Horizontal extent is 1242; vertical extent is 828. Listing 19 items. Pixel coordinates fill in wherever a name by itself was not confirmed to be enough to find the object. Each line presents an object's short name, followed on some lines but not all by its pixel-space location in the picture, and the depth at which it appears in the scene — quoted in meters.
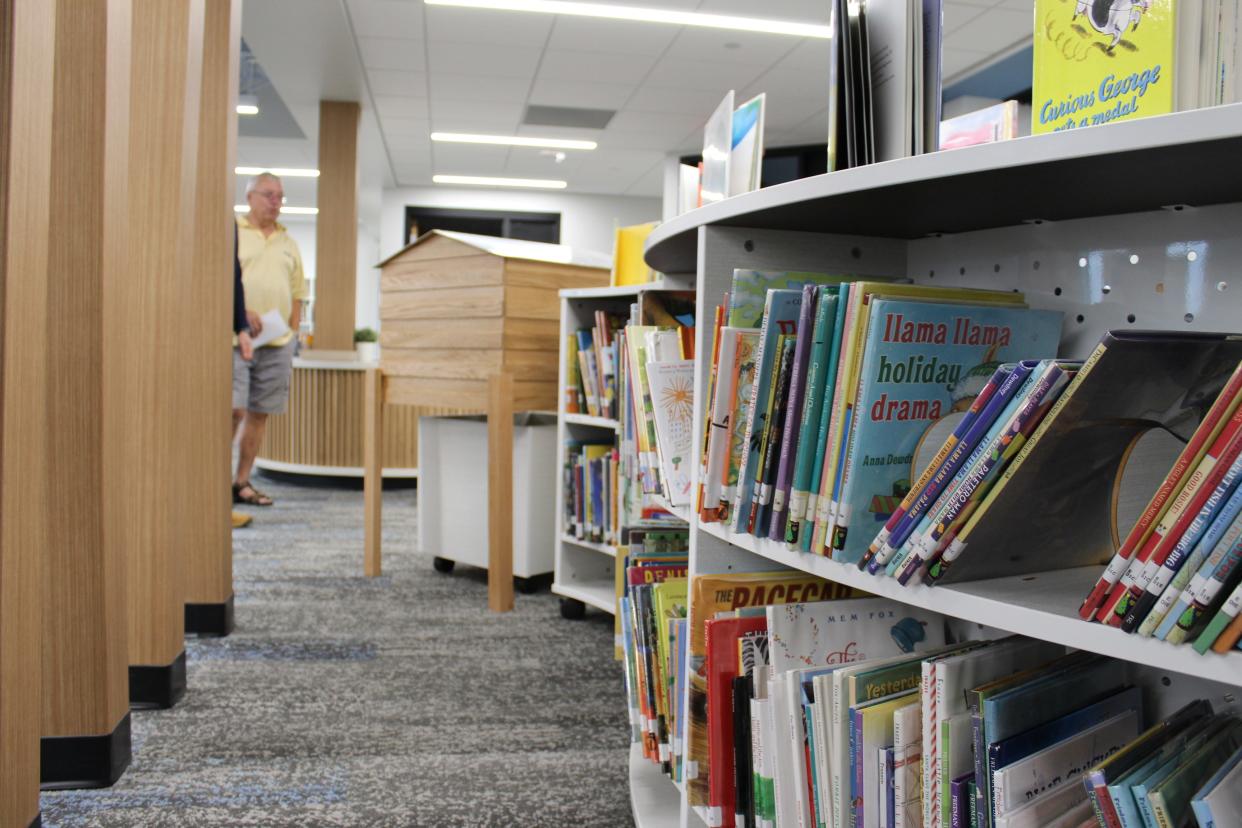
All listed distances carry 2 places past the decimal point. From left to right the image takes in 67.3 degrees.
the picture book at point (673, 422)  1.34
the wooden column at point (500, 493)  2.82
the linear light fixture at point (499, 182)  10.12
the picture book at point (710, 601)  1.14
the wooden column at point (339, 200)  7.12
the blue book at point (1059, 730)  0.76
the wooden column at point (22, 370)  1.31
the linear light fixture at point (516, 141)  8.16
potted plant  7.05
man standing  4.39
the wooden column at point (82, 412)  1.64
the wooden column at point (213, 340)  2.51
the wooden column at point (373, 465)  3.15
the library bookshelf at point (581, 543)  2.71
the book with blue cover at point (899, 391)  0.86
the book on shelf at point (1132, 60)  0.72
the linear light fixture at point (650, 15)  5.17
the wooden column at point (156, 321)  2.07
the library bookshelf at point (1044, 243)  0.68
